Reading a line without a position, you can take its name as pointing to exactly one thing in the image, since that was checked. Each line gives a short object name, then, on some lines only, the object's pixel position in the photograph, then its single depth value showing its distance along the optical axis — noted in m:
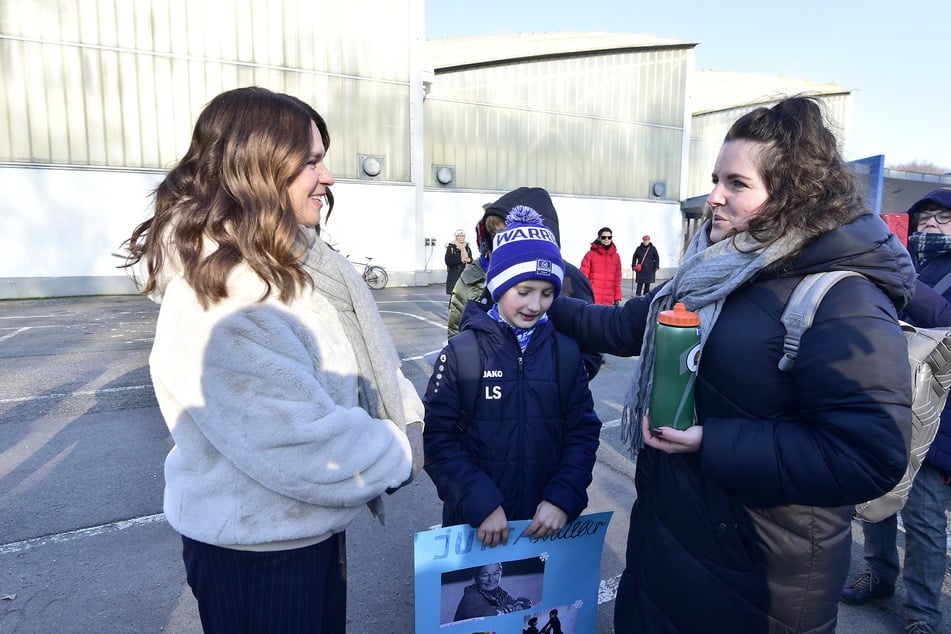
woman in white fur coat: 1.15
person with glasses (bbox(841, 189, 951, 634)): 2.36
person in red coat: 9.19
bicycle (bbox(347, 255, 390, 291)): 16.75
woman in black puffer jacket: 1.18
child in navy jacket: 1.89
